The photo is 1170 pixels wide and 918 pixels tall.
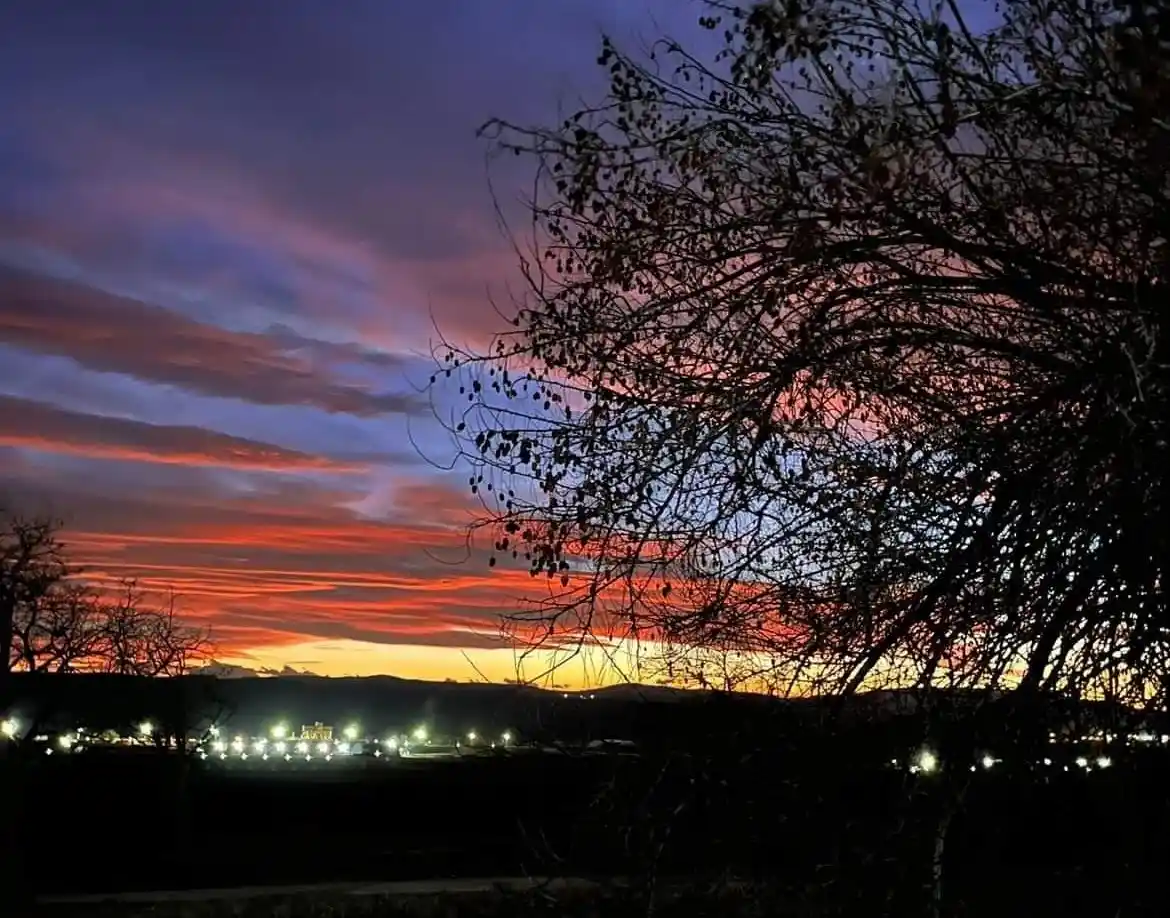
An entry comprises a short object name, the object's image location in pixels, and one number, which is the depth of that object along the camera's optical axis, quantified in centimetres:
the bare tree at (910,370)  598
